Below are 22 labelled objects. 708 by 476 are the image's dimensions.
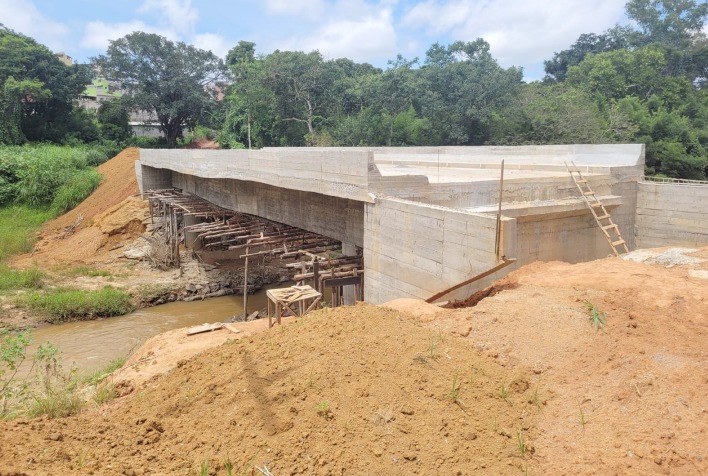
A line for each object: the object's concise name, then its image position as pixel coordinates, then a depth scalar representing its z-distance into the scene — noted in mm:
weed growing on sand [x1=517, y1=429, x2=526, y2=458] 4770
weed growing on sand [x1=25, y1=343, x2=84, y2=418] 5977
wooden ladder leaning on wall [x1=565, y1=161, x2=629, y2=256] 12198
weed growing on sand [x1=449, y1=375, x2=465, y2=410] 5364
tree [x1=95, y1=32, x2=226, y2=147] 41875
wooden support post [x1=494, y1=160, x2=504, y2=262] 8258
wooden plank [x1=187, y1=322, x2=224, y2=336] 9970
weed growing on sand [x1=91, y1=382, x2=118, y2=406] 7203
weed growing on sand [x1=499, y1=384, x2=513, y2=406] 5506
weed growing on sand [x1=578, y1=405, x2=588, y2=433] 5109
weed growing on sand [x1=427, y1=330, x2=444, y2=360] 6206
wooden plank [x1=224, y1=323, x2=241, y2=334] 9727
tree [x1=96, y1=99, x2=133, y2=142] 44562
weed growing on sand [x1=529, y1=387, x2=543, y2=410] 5473
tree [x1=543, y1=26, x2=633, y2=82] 57375
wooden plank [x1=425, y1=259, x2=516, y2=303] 8289
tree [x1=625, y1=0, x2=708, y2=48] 50219
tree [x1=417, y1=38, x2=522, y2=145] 33125
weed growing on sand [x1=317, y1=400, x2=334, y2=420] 5105
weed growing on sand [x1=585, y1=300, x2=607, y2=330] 6938
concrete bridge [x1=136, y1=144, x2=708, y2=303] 9500
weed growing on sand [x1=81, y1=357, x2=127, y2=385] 9000
